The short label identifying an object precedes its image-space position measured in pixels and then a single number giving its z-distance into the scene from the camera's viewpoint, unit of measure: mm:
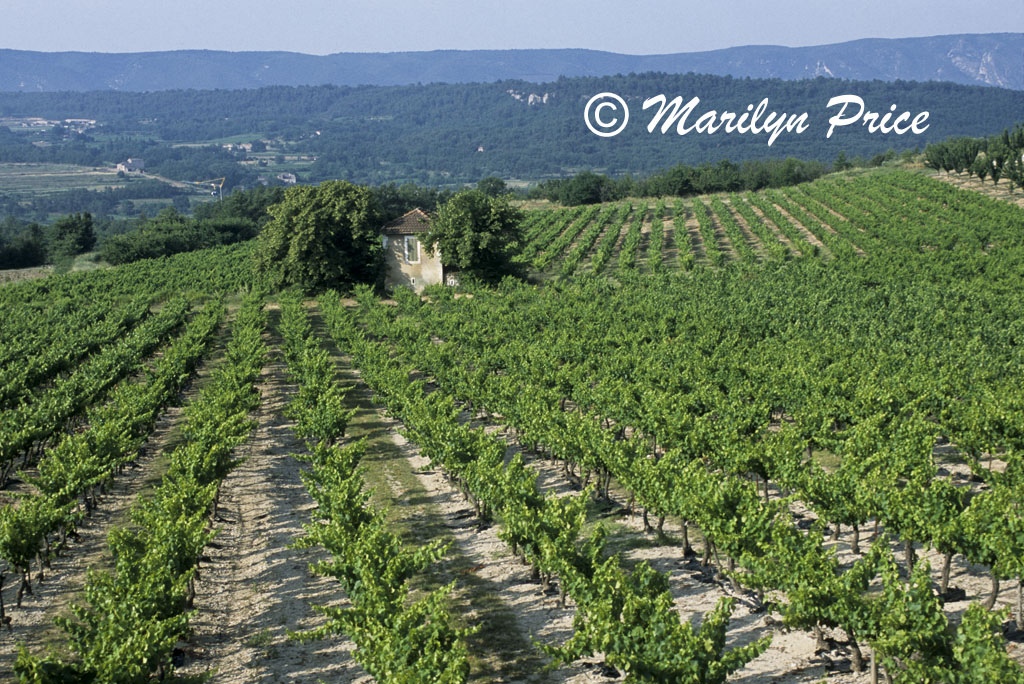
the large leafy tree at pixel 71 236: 106938
